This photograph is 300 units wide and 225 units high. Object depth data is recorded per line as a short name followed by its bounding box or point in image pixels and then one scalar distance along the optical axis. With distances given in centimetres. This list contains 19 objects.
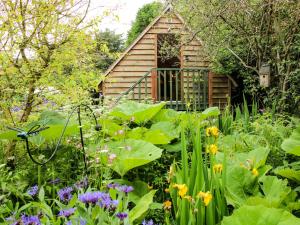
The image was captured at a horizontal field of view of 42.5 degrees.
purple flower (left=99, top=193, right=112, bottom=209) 144
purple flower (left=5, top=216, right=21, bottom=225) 161
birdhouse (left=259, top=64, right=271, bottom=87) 629
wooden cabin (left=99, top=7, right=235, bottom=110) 1194
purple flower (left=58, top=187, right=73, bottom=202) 177
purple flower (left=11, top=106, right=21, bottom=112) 307
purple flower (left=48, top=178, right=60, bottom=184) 226
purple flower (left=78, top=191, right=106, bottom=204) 142
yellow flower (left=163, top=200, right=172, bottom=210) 164
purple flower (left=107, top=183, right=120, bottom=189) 180
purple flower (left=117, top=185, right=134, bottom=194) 170
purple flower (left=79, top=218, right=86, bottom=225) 139
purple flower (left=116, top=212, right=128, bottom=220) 140
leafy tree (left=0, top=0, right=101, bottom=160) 291
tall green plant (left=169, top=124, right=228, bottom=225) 174
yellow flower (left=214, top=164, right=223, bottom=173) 177
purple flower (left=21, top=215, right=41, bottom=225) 148
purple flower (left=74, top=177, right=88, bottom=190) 206
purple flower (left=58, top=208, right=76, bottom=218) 147
